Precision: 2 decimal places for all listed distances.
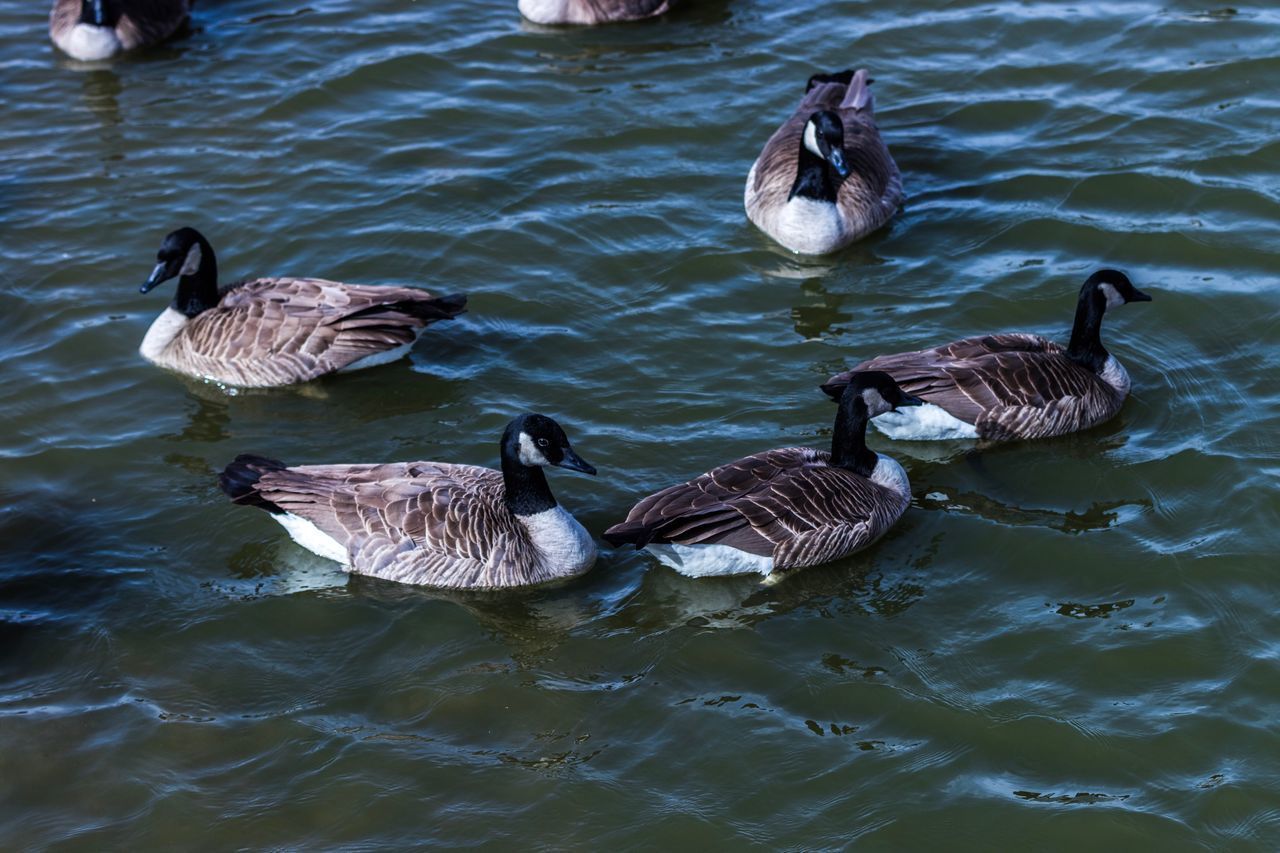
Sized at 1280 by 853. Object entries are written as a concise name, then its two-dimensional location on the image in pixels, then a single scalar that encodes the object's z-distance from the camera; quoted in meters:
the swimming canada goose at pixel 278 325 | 12.25
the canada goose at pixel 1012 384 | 11.16
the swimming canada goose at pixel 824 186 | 13.77
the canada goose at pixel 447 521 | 9.96
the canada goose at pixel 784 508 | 9.80
